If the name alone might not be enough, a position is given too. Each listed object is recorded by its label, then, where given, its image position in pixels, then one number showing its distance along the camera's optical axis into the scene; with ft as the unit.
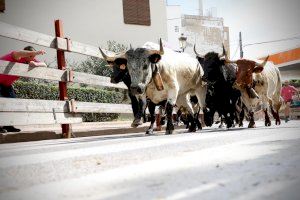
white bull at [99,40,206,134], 20.81
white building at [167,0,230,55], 145.07
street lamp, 54.70
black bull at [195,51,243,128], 28.25
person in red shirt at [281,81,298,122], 52.43
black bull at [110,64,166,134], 21.90
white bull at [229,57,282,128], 26.91
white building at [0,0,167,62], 69.15
